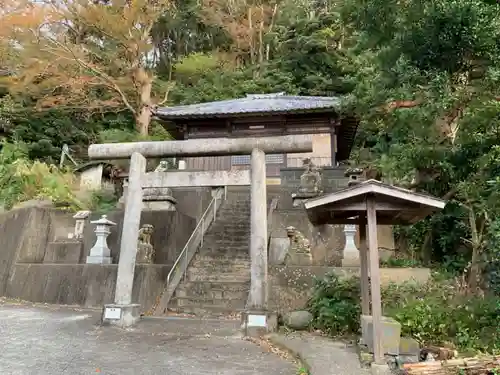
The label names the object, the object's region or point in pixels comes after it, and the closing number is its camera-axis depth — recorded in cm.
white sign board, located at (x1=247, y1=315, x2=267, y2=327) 663
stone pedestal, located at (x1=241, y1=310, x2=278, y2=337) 660
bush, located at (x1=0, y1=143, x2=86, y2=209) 1409
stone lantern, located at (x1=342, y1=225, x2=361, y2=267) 941
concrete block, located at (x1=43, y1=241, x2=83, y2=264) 1188
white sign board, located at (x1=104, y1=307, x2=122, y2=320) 731
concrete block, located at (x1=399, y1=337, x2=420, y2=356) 473
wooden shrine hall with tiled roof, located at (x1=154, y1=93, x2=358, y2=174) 1550
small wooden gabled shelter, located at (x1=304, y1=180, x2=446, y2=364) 475
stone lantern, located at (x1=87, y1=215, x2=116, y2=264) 1105
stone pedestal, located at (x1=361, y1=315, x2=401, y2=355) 471
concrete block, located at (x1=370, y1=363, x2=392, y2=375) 452
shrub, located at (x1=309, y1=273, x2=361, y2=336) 651
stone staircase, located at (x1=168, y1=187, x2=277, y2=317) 898
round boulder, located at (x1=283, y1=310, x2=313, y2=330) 679
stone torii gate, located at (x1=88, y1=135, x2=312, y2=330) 696
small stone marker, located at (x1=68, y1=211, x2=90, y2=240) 1227
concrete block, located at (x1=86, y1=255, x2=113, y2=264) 1100
